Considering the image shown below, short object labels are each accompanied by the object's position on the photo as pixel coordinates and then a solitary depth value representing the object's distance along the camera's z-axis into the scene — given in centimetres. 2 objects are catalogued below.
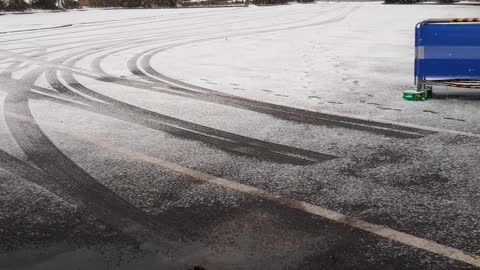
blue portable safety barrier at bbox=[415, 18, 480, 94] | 802
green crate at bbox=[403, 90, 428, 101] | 816
